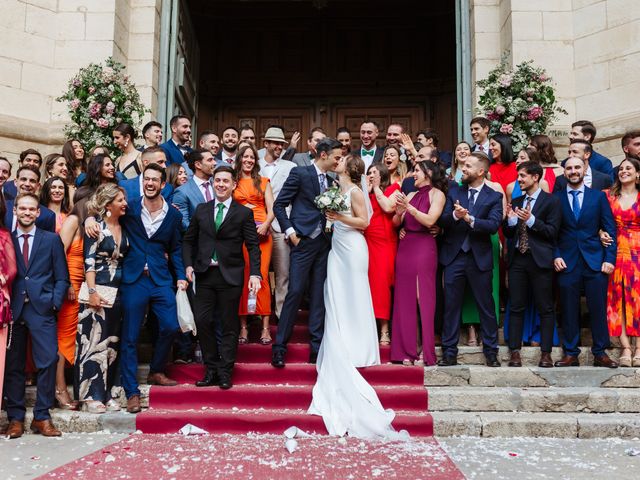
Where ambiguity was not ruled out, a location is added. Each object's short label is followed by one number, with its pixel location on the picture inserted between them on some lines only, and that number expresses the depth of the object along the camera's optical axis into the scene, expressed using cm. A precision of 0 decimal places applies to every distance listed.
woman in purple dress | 632
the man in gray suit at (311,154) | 834
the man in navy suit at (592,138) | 751
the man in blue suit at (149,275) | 580
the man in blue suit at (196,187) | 670
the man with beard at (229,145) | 813
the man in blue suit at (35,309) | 539
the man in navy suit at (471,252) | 626
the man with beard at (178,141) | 792
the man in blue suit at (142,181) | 636
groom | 619
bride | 551
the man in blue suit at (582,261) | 624
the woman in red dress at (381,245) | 673
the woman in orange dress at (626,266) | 625
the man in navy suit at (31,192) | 586
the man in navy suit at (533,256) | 626
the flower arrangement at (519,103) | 845
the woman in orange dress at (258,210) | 667
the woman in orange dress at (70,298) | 594
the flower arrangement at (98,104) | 853
